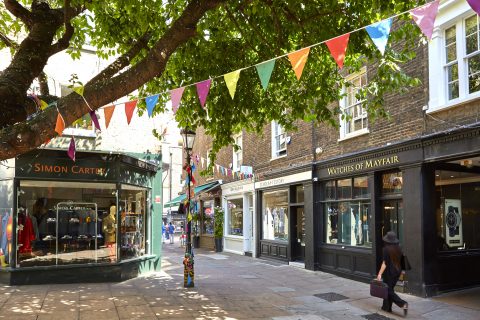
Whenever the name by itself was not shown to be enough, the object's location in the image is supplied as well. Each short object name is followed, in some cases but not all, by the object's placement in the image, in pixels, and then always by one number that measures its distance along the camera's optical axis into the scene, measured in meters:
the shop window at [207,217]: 25.17
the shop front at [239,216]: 20.88
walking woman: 9.13
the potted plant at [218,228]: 22.97
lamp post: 11.60
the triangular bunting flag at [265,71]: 6.85
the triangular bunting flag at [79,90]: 6.16
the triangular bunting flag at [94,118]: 7.83
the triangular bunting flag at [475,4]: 4.92
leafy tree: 6.50
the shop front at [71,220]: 11.91
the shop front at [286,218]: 15.39
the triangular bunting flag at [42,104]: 8.00
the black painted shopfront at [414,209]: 10.58
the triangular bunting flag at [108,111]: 9.10
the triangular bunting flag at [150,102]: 8.62
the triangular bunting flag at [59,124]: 5.96
